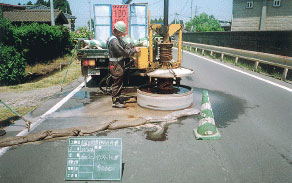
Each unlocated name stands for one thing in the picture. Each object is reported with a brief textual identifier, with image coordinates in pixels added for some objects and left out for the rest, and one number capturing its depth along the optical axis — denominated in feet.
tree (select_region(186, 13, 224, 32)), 417.81
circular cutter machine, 20.34
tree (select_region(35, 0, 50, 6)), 309.30
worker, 19.74
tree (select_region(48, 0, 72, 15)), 278.28
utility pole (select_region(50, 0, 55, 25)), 67.09
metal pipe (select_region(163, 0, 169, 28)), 20.37
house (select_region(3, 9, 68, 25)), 105.73
